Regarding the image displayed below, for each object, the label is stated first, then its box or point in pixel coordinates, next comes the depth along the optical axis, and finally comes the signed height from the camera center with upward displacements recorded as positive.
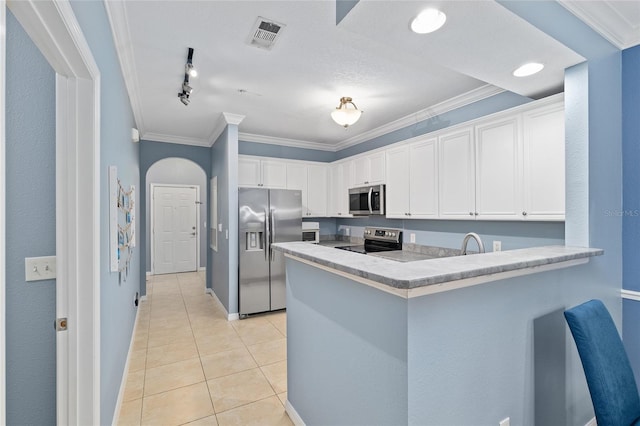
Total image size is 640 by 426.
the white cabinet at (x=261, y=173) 4.55 +0.61
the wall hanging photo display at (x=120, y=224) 1.84 -0.07
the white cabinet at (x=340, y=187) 4.81 +0.41
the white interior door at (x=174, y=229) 7.09 -0.34
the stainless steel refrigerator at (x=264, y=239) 4.16 -0.36
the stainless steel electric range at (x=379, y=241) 4.18 -0.40
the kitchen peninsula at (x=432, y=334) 1.18 -0.54
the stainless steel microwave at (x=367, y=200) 4.06 +0.17
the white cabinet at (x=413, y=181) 3.38 +0.37
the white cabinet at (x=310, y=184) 4.95 +0.46
